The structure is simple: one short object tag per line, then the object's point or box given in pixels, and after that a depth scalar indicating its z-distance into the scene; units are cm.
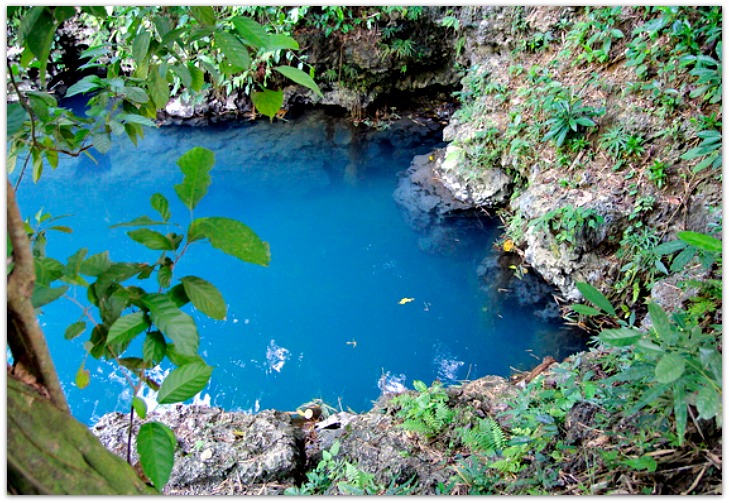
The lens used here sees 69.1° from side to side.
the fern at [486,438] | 176
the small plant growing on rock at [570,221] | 318
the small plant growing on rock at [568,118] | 349
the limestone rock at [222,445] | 188
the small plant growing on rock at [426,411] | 201
